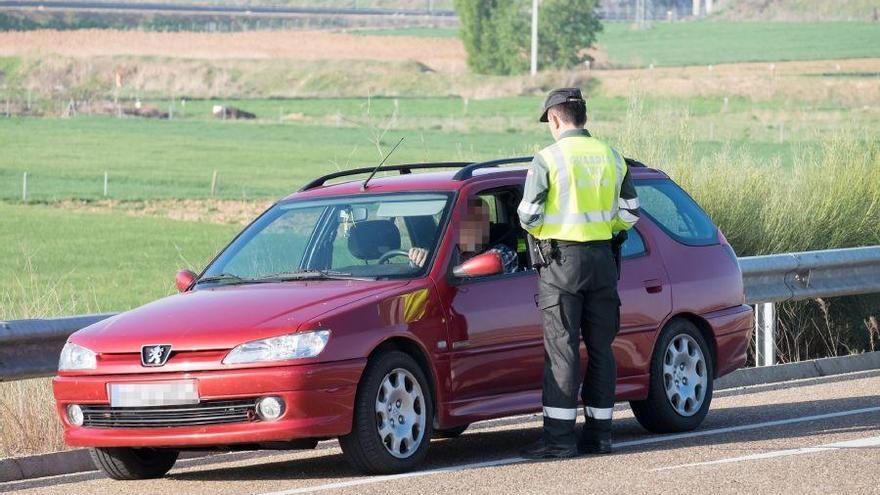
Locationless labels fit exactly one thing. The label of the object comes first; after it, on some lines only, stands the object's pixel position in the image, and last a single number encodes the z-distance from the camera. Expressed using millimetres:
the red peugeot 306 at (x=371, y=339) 16734
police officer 18484
